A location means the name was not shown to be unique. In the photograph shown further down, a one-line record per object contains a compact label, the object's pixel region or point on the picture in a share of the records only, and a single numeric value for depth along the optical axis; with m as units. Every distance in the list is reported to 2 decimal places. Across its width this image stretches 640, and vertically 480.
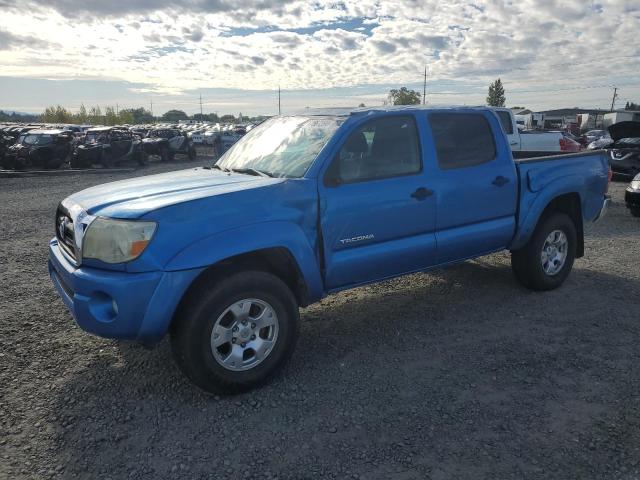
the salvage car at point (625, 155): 13.33
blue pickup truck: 3.10
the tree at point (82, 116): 88.31
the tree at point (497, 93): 98.44
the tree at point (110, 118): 90.19
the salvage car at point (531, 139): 12.20
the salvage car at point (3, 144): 20.06
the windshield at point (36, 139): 20.28
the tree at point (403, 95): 72.68
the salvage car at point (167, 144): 25.39
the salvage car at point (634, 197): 9.27
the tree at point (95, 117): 89.89
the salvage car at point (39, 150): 19.88
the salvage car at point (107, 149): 20.72
